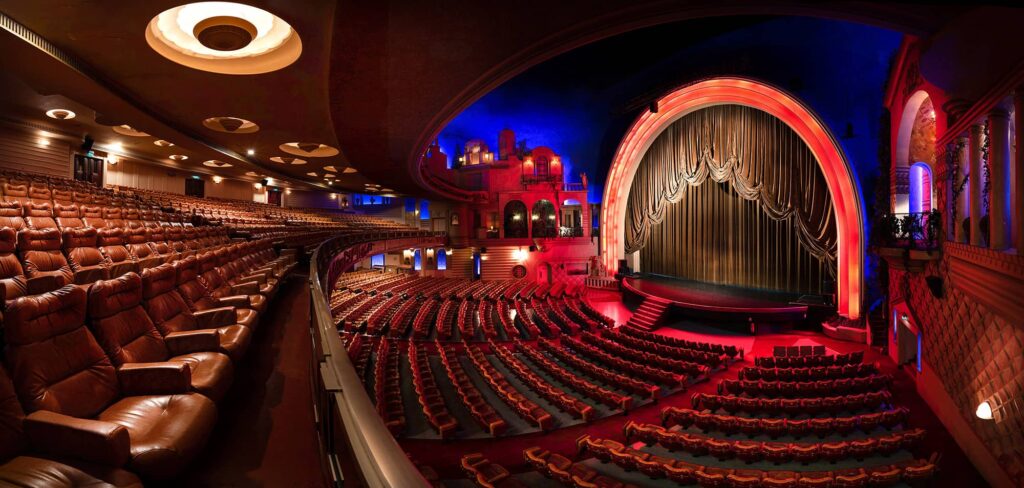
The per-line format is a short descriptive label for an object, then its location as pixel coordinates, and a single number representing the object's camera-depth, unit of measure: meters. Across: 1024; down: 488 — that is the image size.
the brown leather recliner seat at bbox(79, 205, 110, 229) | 7.37
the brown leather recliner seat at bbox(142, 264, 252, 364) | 2.98
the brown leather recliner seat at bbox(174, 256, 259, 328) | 3.61
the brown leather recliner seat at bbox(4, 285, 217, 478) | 1.54
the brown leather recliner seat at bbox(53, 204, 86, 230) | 6.88
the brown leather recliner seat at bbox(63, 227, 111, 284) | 4.84
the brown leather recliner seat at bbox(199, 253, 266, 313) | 4.39
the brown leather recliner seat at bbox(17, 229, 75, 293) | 4.04
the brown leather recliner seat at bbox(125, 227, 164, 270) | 5.78
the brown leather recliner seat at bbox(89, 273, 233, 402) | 2.32
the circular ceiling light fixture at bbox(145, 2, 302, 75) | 5.03
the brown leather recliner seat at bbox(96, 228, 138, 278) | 5.33
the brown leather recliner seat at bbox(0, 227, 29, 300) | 3.57
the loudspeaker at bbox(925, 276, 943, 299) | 7.32
